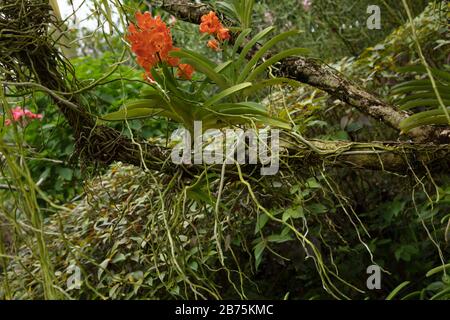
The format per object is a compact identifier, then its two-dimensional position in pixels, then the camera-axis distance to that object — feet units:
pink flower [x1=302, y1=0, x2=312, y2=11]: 10.46
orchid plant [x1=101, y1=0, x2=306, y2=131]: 3.49
